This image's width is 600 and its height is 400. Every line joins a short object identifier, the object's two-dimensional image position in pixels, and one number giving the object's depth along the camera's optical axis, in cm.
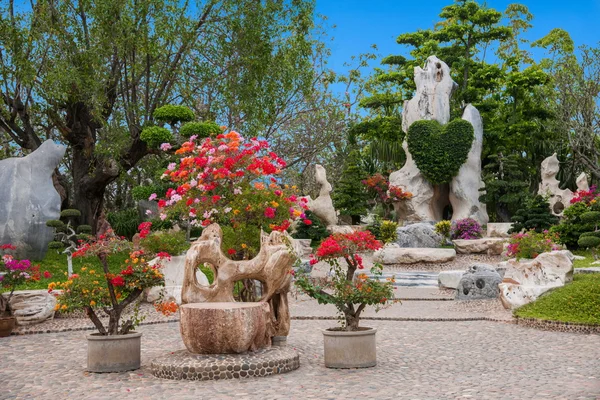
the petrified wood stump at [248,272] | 849
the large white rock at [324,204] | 2591
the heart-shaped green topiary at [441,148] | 2861
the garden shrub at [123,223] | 2425
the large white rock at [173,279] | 1322
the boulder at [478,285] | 1389
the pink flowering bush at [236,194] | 972
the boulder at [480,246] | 2145
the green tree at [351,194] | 2714
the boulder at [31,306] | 1152
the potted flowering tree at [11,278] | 1107
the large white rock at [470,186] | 2869
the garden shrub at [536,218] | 2281
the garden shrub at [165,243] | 1348
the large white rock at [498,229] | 2431
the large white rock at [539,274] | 1234
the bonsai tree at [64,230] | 1504
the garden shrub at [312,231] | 2414
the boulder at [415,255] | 2027
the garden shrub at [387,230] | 2389
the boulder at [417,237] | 2347
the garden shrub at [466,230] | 2439
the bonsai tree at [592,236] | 1933
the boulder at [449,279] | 1602
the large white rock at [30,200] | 1697
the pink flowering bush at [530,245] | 1523
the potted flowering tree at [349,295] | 781
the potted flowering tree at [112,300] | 786
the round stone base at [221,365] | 738
